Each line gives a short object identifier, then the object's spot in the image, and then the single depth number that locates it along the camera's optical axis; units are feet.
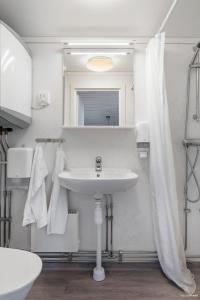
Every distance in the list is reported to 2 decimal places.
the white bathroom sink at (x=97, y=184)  5.11
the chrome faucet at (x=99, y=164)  6.42
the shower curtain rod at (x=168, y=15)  5.01
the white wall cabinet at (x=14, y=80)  4.85
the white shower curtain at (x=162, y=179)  5.61
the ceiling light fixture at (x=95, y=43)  6.53
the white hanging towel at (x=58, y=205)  6.11
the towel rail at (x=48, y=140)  6.66
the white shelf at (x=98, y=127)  6.45
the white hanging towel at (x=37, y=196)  6.08
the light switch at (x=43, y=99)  6.59
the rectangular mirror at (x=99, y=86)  6.63
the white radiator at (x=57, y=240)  6.28
